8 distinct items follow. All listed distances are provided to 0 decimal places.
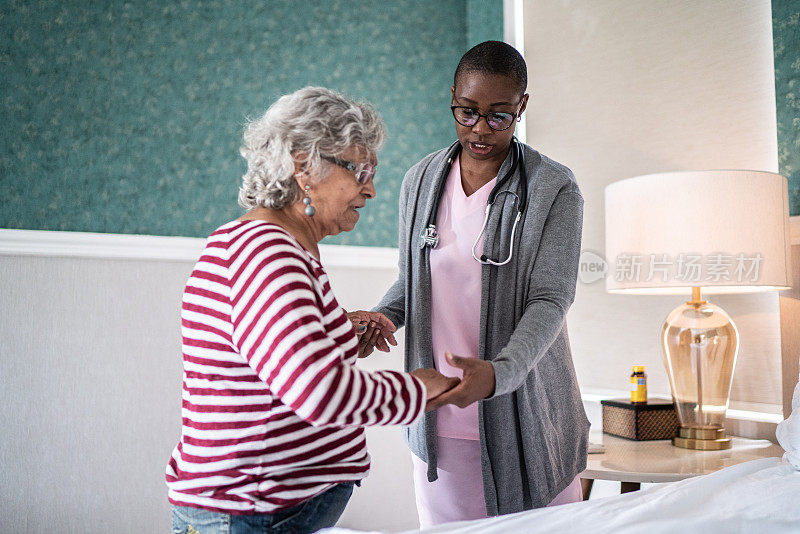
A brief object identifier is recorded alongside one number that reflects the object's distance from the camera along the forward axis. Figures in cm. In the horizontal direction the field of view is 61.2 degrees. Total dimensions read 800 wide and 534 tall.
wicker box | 216
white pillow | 134
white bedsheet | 104
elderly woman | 94
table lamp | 188
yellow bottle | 221
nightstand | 174
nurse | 138
